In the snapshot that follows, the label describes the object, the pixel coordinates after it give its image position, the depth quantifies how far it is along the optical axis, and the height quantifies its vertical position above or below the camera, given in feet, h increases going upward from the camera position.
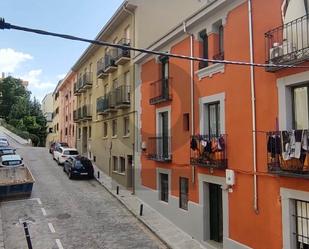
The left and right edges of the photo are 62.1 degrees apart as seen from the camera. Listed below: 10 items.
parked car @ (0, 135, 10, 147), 89.52 -1.47
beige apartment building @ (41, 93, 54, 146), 145.55 +17.53
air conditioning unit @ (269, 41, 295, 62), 21.12 +7.22
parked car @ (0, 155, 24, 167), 59.71 -5.44
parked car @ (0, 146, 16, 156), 75.00 -3.90
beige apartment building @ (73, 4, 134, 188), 51.53 +8.66
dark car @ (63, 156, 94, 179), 60.12 -7.18
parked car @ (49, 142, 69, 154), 86.11 -2.61
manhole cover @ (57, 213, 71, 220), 39.05 -12.13
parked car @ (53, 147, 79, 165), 73.61 -4.78
